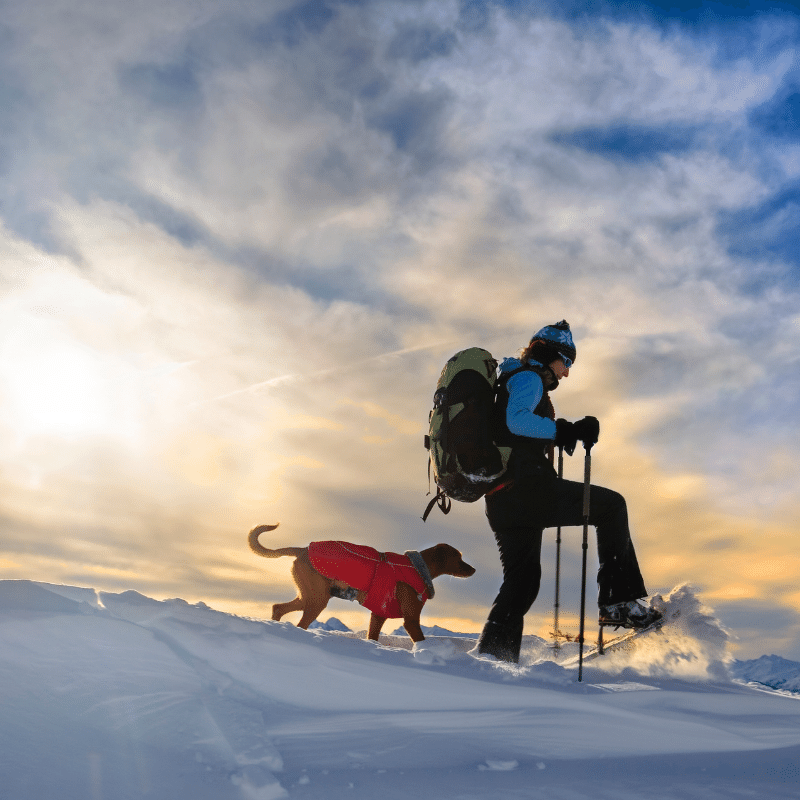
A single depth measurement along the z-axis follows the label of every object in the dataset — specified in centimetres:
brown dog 635
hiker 534
